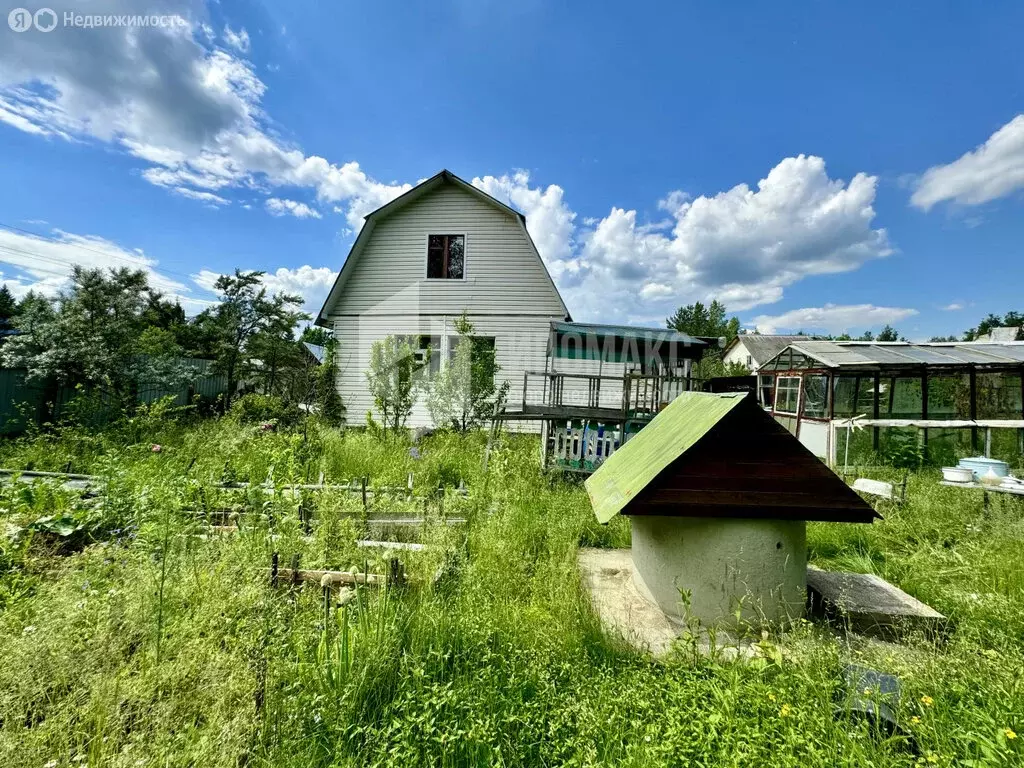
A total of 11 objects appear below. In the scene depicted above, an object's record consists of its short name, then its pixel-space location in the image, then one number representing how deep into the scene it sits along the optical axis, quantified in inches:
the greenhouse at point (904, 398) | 381.7
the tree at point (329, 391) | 508.1
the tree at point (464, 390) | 442.0
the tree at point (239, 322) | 602.9
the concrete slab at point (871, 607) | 120.3
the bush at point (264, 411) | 406.9
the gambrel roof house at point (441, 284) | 517.3
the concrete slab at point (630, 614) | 111.0
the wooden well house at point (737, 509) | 113.6
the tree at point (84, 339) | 388.2
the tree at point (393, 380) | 431.2
